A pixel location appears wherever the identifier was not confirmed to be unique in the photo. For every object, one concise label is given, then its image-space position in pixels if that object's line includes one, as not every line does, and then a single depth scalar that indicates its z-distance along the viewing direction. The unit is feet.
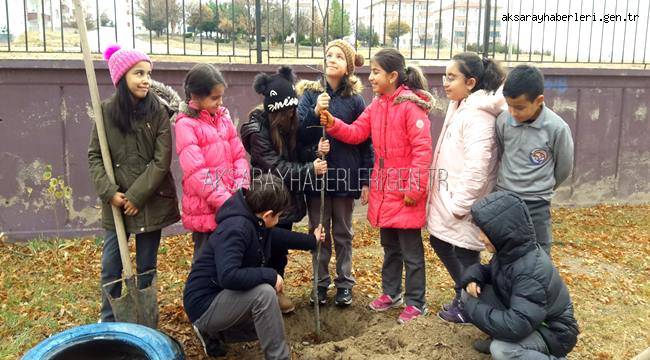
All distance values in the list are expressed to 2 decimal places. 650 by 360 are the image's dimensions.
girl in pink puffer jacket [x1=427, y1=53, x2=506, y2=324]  11.54
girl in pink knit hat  11.12
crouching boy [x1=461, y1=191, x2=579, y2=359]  9.37
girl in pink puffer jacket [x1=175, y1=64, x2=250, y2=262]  11.44
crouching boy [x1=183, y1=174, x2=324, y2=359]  9.96
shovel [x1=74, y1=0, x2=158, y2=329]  10.64
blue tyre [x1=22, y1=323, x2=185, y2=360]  8.66
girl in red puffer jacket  12.16
